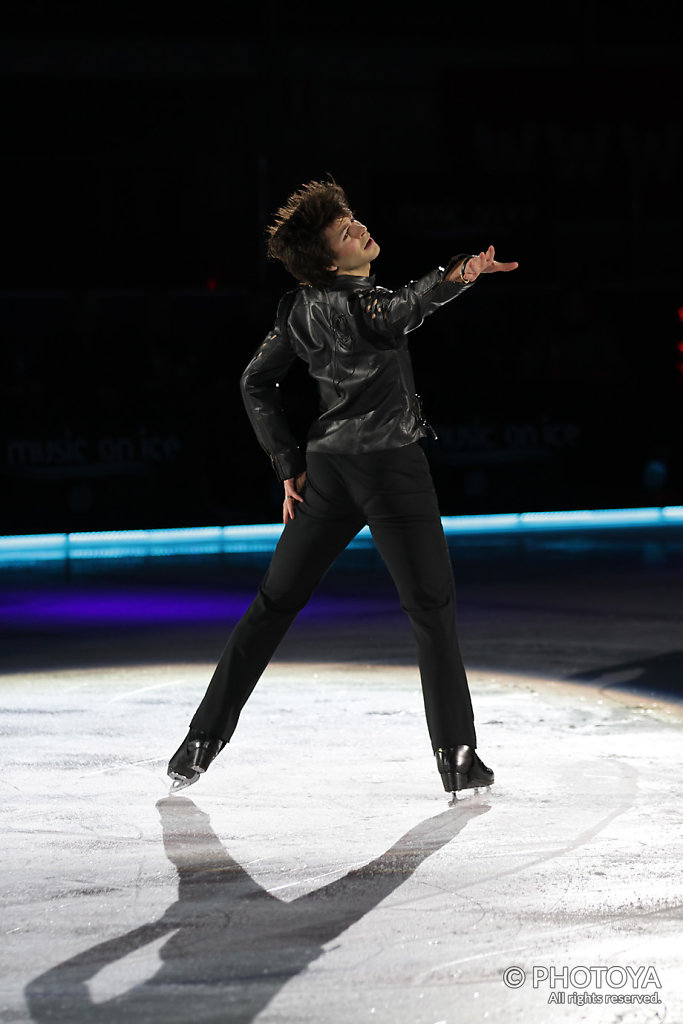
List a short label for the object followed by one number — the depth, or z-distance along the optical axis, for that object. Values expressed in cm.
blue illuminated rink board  2687
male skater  991
